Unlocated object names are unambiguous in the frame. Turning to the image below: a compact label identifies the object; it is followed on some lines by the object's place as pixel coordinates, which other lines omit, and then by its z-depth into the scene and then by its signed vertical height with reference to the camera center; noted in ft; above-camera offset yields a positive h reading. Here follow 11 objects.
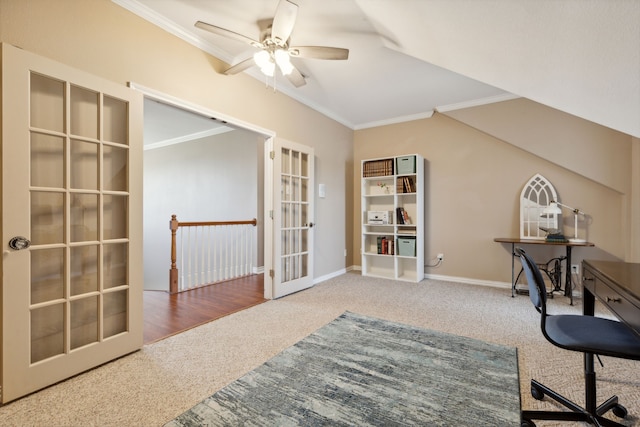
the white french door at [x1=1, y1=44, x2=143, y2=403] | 5.14 -0.17
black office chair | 4.14 -1.96
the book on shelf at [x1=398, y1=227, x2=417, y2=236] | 14.34 -0.88
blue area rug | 4.73 -3.42
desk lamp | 11.22 +0.09
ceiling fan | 6.50 +4.32
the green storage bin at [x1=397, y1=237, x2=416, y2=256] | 13.88 -1.63
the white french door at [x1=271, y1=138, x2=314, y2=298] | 11.25 -0.17
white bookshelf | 14.01 -0.20
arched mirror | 11.97 +0.23
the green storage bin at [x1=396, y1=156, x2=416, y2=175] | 13.93 +2.44
